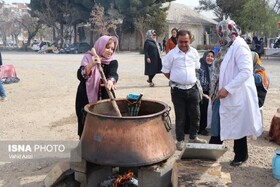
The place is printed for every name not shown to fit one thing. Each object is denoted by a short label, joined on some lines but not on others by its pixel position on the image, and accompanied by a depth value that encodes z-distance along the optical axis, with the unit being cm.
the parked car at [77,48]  3409
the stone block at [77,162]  330
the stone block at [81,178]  339
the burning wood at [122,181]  338
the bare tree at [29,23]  4500
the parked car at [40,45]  3800
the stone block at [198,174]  314
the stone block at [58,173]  353
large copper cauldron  300
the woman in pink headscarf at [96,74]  378
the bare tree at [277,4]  4029
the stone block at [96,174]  344
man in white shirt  478
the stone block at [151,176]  321
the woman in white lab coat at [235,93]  395
